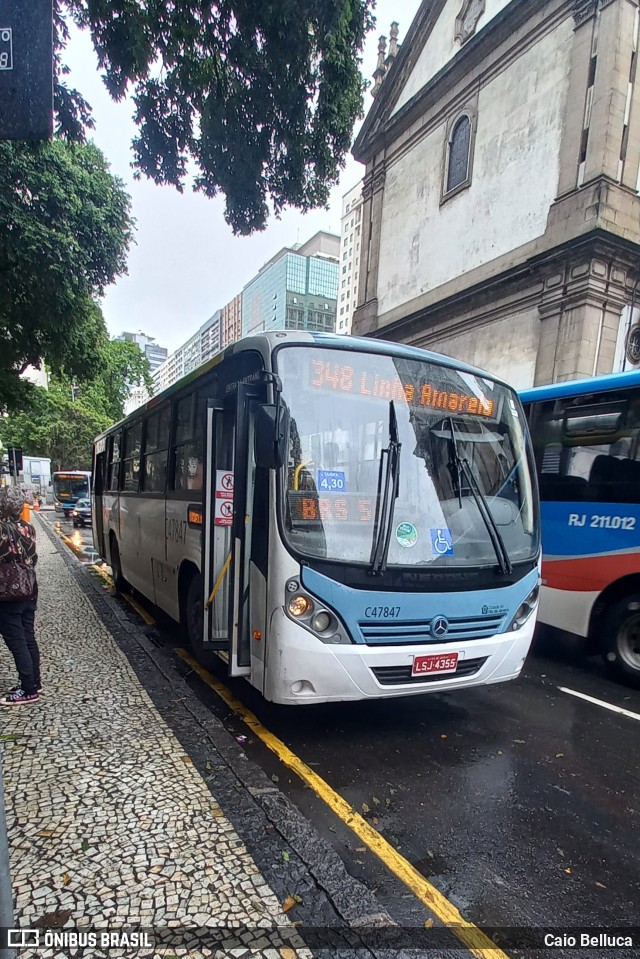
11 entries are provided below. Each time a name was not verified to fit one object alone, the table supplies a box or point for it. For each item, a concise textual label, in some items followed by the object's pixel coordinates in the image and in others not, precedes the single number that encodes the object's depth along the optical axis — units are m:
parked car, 24.06
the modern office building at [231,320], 118.62
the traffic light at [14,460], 18.48
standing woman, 3.92
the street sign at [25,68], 1.56
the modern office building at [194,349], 132.88
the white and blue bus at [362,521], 3.31
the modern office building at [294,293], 97.25
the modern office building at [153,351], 189.12
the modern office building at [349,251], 98.81
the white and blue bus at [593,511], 5.40
